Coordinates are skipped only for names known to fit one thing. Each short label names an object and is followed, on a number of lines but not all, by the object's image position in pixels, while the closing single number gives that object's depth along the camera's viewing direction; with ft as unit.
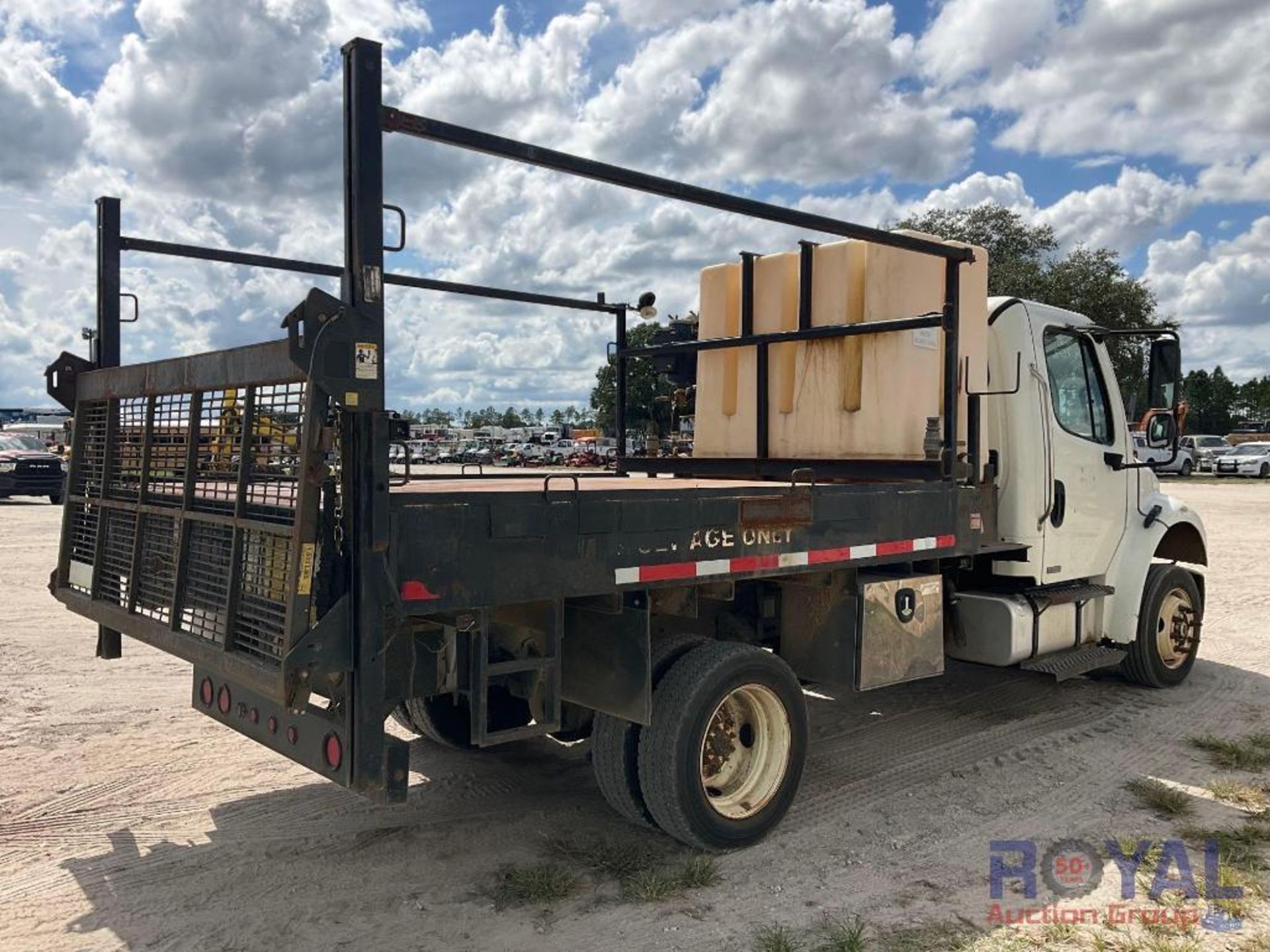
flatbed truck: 10.20
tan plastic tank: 17.94
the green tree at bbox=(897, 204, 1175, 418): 100.58
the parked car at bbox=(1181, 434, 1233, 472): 136.15
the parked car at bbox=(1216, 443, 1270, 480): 125.08
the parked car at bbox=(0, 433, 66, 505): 68.59
